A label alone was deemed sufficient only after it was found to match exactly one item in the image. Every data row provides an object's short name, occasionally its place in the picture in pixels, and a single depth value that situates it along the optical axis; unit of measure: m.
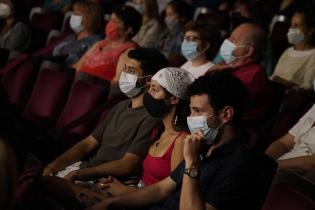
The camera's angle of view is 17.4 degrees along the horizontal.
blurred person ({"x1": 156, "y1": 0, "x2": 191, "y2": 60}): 8.07
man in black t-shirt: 3.44
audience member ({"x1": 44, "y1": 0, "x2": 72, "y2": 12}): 10.76
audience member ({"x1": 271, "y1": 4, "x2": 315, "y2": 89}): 6.24
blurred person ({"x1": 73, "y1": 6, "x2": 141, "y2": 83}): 6.78
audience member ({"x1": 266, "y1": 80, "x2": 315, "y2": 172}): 4.29
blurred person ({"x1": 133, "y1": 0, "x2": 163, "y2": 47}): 8.22
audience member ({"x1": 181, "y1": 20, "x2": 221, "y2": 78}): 6.02
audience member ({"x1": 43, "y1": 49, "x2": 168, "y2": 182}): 4.60
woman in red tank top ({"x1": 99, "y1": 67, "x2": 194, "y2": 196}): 4.24
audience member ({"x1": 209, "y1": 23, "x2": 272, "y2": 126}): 5.45
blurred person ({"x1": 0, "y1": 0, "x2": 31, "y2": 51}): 8.58
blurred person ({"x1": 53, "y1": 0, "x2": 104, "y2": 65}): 7.64
